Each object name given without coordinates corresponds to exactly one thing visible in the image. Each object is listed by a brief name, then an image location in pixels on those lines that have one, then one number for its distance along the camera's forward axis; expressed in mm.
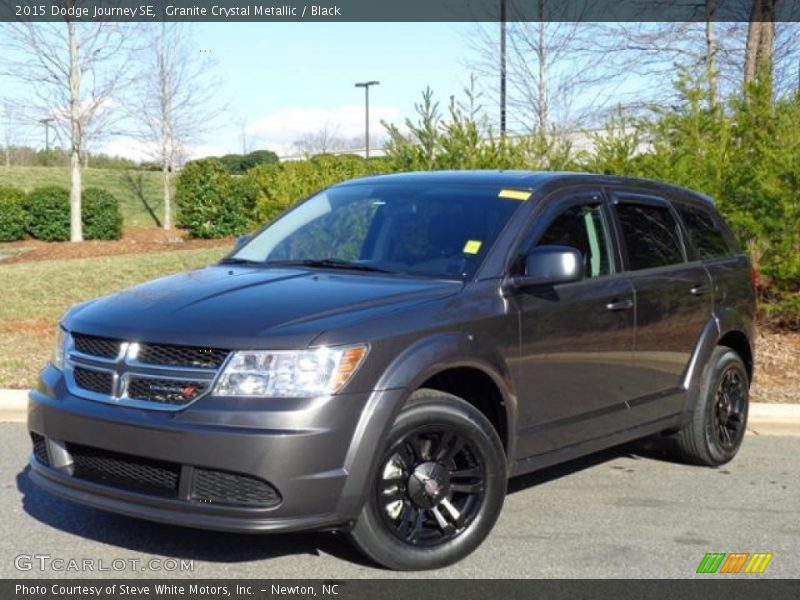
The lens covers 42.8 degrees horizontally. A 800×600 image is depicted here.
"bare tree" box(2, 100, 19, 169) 38625
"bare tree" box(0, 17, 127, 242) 22125
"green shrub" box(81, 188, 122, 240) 26719
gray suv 4020
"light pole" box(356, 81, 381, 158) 53500
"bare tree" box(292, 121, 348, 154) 51531
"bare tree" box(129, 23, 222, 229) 28875
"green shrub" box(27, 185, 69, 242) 25484
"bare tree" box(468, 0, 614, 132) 21875
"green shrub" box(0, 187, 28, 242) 24656
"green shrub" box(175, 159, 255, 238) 24328
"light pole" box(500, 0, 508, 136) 19938
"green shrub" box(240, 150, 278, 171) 53947
